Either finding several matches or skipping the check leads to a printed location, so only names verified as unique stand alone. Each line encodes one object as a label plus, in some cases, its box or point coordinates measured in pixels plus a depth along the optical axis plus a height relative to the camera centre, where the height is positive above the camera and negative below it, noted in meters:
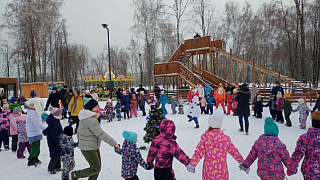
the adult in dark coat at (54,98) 9.22 -0.51
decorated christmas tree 6.13 -1.05
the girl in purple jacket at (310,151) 3.04 -0.96
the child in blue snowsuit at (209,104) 12.44 -1.16
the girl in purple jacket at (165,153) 3.17 -1.00
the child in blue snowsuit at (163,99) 12.88 -0.87
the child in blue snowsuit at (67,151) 4.20 -1.26
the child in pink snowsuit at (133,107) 12.34 -1.26
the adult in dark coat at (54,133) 4.52 -0.97
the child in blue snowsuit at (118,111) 11.70 -1.39
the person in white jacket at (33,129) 5.15 -1.00
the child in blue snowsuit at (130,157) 3.48 -1.15
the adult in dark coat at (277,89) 10.15 -0.31
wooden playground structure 19.27 +1.87
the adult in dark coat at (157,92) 17.59 -0.62
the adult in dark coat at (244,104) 7.67 -0.74
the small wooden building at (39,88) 28.23 -0.24
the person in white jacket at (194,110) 8.94 -1.07
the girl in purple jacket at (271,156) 2.99 -1.01
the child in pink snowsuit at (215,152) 3.10 -0.98
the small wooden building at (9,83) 23.96 +0.40
